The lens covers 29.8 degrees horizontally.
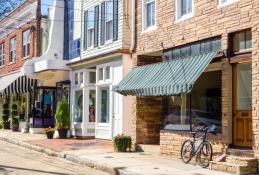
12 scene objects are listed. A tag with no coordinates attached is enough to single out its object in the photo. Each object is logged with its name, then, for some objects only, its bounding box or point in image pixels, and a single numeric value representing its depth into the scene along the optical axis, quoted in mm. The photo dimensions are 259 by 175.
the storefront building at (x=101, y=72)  20134
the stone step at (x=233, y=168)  12352
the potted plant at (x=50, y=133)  24578
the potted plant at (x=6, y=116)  35125
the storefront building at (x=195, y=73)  13719
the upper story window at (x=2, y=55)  38312
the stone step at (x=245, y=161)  12455
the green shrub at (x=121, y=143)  17938
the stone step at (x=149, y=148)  17412
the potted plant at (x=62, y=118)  24453
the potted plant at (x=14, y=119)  32281
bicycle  14070
